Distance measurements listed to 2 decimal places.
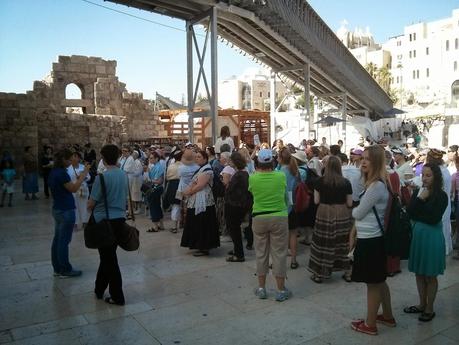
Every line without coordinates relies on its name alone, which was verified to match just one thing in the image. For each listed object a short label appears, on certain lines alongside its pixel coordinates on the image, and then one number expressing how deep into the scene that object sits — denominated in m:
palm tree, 79.31
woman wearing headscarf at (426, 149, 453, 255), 5.40
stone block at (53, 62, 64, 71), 24.00
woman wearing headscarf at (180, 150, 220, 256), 6.58
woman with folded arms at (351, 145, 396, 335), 3.72
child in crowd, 11.97
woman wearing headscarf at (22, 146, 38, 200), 12.49
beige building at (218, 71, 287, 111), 98.85
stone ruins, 18.19
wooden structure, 20.42
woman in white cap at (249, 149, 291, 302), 4.71
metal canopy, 12.30
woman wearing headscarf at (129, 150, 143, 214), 10.29
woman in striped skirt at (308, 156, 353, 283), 5.19
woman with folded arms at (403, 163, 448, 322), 4.02
